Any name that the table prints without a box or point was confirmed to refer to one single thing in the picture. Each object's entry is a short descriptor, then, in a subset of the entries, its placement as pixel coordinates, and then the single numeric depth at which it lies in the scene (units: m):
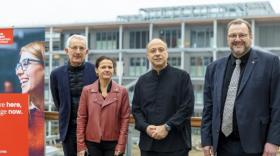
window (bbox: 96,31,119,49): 35.69
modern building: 32.75
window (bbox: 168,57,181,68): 33.69
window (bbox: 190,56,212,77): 32.69
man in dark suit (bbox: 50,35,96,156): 3.75
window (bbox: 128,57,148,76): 33.78
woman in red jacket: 3.48
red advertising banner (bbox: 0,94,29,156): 4.59
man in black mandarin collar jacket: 3.32
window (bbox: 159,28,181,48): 33.81
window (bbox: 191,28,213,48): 33.16
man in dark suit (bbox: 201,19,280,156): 2.88
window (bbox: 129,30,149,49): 35.05
